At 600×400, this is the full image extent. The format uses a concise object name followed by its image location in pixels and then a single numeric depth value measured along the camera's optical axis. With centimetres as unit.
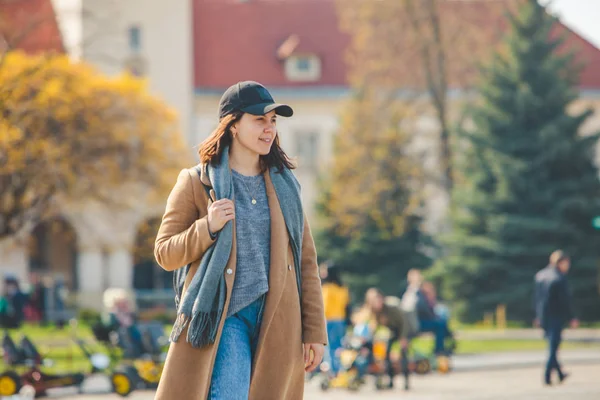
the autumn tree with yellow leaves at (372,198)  4422
